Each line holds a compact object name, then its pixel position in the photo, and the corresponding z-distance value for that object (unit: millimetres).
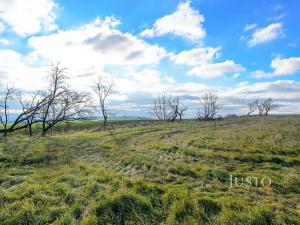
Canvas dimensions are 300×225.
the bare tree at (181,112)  69374
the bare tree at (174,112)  68501
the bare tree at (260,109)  94379
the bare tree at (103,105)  48285
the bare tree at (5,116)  26426
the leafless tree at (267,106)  94340
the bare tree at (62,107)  25936
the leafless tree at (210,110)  74803
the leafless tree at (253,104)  94389
